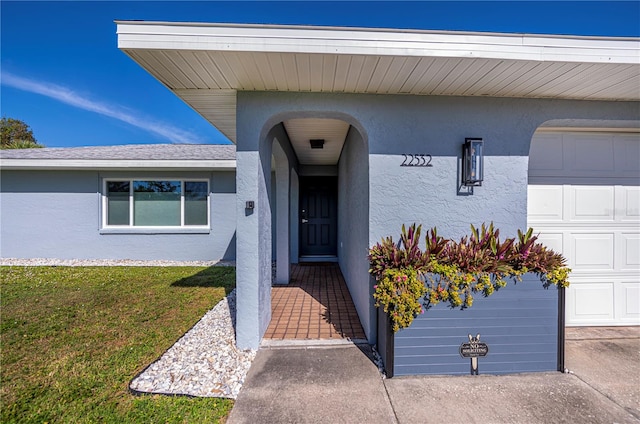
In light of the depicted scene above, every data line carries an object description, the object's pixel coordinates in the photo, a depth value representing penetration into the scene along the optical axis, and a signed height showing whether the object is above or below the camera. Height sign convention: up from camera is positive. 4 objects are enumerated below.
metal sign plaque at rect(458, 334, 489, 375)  2.43 -1.29
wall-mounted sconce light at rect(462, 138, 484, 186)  2.75 +0.55
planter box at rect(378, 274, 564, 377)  2.40 -1.15
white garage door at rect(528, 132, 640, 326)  3.30 +0.00
